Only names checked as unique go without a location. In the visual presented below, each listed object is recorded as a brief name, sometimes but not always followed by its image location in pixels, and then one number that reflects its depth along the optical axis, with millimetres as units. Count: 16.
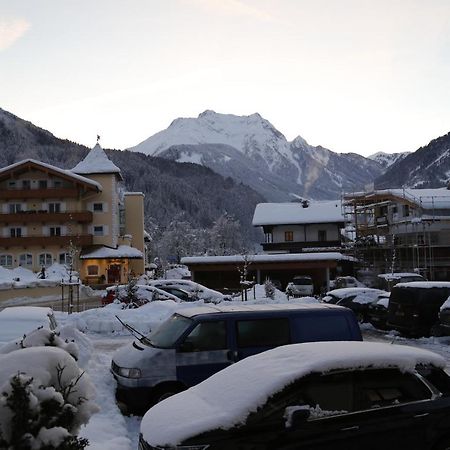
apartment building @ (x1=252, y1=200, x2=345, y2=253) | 59125
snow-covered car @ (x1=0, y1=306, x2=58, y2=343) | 11945
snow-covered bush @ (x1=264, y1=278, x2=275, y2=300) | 29297
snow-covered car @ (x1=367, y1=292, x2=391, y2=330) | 20000
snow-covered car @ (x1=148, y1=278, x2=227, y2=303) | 28377
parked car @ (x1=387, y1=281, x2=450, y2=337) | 17266
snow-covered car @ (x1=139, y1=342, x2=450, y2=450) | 5086
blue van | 8984
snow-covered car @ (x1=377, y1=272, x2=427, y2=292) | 31078
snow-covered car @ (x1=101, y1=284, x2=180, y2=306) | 25203
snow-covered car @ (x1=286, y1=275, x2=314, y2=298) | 36594
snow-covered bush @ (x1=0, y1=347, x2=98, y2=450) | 4453
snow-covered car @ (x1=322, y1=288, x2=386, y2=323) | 21484
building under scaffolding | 43625
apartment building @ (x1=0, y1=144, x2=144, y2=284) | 54062
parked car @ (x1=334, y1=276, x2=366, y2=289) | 38578
